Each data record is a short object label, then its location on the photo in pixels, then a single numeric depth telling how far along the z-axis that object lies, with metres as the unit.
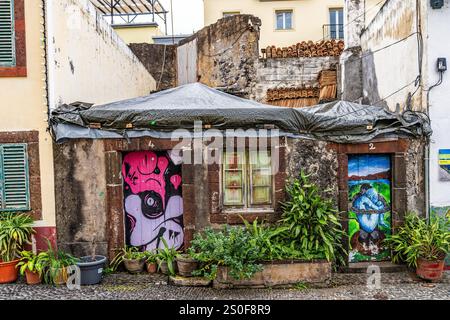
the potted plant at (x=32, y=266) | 6.83
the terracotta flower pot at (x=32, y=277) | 6.94
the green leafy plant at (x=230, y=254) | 6.57
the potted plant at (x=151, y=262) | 7.50
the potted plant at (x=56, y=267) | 6.85
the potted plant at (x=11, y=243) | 6.93
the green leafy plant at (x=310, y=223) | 6.98
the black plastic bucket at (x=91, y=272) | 6.91
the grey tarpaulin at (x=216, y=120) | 7.38
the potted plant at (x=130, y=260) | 7.41
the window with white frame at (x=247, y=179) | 7.65
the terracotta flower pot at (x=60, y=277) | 6.87
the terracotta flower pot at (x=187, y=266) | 7.04
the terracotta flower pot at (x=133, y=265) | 7.40
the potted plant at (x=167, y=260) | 7.29
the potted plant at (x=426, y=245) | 7.04
